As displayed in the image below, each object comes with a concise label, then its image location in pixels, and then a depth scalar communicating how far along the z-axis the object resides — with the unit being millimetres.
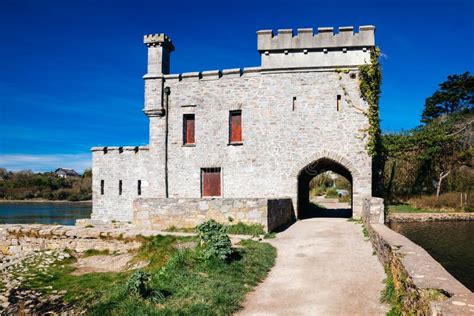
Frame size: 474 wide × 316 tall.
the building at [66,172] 90262
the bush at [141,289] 5539
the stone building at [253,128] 15320
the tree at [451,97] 38453
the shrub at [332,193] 34931
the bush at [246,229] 11027
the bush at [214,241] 7350
